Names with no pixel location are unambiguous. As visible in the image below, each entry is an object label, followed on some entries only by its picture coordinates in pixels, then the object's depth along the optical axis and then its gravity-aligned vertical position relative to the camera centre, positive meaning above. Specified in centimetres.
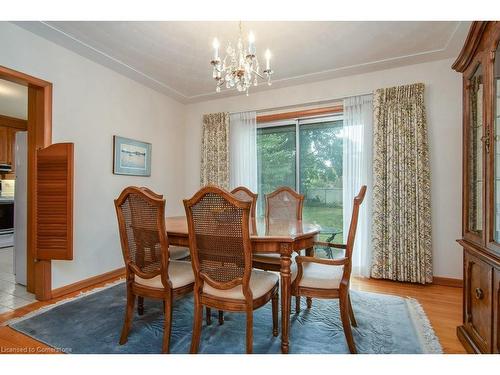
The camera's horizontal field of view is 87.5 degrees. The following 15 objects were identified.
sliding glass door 372 +38
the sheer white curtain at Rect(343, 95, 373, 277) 334 +30
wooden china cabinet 149 +0
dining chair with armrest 168 -63
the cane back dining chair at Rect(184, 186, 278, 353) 147 -40
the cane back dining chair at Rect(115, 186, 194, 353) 166 -45
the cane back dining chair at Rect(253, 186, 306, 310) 284 -18
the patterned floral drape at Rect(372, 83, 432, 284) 299 +2
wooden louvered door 249 -14
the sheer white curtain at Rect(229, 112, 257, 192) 409 +62
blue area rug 177 -108
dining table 167 -37
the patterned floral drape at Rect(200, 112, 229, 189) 418 +63
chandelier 192 +95
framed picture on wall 332 +43
